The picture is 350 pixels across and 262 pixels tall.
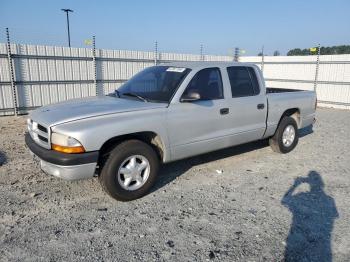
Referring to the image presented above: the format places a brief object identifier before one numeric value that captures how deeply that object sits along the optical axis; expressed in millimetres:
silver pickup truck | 3652
